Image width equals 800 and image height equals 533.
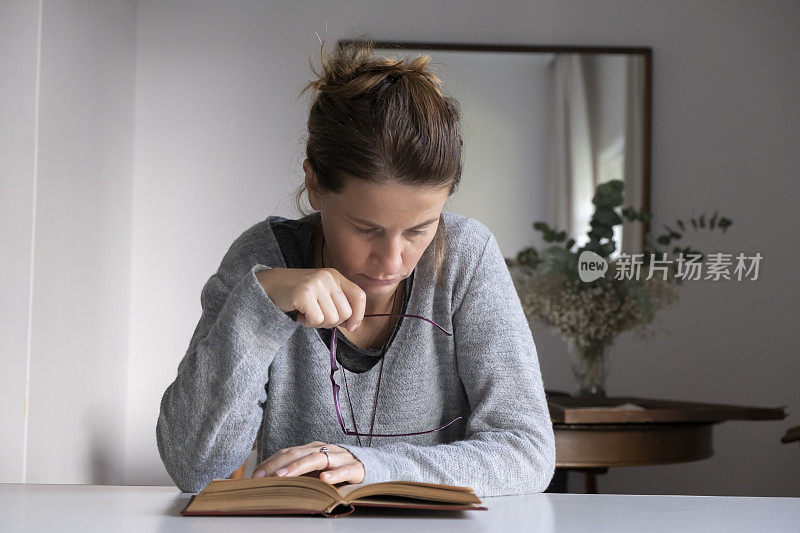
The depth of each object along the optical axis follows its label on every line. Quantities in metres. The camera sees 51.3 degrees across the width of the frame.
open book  0.80
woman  1.04
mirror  3.07
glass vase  2.54
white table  0.78
